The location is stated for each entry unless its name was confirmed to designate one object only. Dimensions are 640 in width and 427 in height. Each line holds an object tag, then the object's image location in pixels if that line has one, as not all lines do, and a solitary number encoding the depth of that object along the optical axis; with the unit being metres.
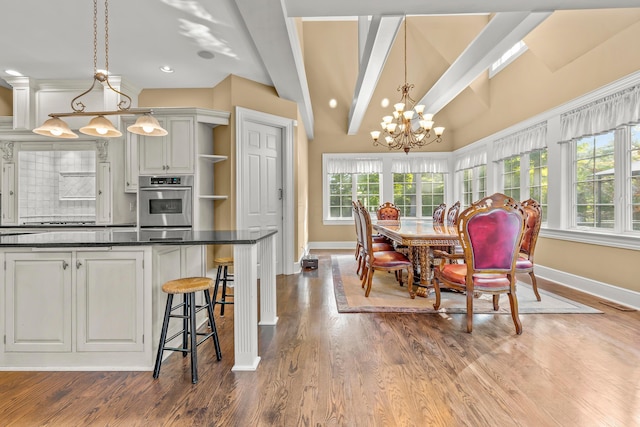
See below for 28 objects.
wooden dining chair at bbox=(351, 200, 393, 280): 4.09
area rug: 3.22
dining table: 3.22
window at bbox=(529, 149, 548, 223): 4.80
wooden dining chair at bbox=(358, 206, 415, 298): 3.58
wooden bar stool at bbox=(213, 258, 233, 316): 2.94
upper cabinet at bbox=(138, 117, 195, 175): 4.07
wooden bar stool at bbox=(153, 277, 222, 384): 1.95
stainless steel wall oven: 4.06
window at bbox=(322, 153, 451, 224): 7.82
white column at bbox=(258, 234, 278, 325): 2.79
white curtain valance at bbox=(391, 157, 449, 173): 7.78
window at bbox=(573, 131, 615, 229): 3.71
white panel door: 4.57
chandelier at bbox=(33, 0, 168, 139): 2.38
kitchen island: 2.07
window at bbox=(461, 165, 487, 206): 6.54
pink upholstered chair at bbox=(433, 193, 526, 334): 2.56
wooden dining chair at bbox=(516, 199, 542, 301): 3.20
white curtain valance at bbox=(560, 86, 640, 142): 3.31
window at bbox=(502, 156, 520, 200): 5.46
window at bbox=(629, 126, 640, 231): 3.39
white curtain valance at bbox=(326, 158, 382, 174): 7.84
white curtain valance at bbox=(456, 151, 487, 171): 6.33
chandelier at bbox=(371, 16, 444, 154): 4.23
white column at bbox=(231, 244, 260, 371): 2.09
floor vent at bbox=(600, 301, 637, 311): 3.25
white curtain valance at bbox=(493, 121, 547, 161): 4.68
